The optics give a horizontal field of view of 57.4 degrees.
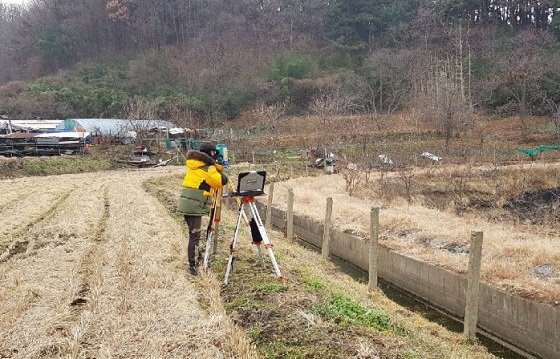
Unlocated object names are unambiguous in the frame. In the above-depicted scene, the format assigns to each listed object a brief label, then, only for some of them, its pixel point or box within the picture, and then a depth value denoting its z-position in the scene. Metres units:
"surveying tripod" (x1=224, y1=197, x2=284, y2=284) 6.20
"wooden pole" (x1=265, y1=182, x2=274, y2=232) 13.21
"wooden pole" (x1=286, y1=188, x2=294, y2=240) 11.85
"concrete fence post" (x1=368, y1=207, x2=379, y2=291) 8.15
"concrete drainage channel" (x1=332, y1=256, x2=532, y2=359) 6.03
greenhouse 36.53
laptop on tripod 6.21
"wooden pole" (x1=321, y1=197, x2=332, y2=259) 10.34
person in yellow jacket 6.40
